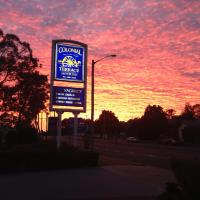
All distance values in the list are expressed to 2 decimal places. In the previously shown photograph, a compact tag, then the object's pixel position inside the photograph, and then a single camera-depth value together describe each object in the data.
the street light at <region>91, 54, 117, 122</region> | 22.18
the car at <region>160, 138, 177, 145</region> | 48.29
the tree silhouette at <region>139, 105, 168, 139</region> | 70.48
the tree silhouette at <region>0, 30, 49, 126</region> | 26.33
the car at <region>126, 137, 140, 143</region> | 58.73
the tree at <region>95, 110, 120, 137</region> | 105.16
